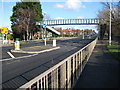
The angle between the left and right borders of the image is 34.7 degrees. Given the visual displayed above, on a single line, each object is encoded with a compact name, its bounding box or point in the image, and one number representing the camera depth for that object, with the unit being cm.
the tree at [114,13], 3764
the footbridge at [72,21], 7388
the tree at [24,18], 5731
